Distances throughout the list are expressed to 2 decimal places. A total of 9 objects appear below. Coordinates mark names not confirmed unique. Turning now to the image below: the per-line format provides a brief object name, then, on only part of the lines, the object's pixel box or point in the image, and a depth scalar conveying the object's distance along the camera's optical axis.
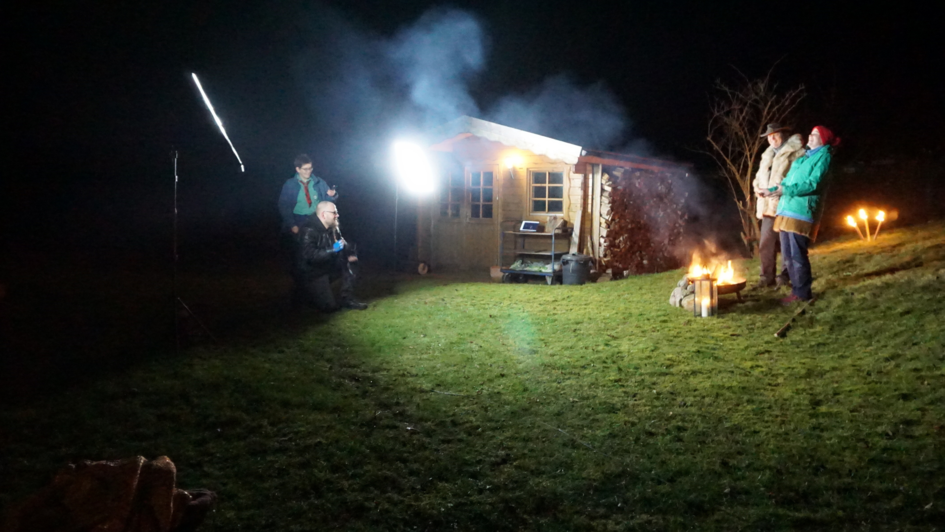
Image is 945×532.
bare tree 12.07
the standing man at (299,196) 7.70
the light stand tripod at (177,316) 5.72
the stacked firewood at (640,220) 11.15
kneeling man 7.56
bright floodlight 12.34
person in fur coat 7.05
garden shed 11.16
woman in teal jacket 6.37
